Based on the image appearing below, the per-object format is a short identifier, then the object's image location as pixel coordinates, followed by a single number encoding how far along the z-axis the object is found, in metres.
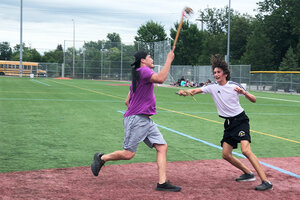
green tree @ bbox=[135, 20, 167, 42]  91.00
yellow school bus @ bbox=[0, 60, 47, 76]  62.97
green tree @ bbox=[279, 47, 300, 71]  53.91
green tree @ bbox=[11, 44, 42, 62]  110.38
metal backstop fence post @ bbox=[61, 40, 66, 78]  57.17
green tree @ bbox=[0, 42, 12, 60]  146.88
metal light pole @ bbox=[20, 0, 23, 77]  53.12
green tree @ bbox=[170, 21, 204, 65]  84.25
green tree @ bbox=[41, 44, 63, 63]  116.62
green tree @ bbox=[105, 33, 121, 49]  147.50
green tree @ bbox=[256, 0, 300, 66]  66.88
